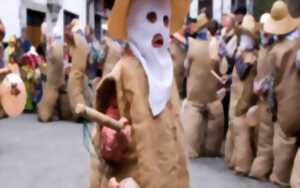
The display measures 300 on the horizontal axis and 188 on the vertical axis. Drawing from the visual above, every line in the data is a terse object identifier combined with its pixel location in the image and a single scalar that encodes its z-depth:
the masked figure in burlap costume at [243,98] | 6.91
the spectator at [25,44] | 13.21
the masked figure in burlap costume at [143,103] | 3.21
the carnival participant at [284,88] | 5.51
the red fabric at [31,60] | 12.49
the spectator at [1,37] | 7.40
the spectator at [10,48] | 11.93
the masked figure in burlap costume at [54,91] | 11.12
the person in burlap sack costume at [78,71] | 10.70
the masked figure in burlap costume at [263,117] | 6.43
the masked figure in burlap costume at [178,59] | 8.59
